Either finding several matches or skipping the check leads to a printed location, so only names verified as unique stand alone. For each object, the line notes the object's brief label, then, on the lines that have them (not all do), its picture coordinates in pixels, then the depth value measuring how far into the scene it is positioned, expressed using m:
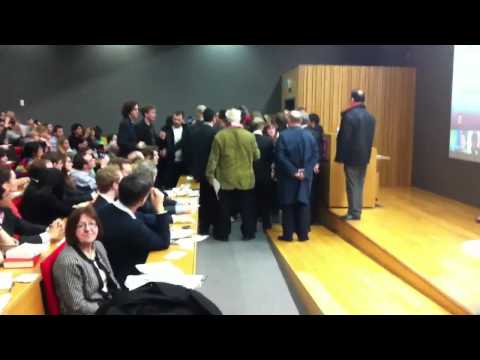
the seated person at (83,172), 5.07
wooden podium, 6.72
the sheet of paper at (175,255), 3.18
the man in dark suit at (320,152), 6.76
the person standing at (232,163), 5.96
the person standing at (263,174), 6.41
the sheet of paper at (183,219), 4.16
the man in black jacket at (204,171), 6.35
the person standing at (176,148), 7.24
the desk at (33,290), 2.27
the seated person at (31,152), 5.83
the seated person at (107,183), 3.39
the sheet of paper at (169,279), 2.54
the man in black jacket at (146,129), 6.53
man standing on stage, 5.95
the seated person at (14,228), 3.19
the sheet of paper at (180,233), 3.63
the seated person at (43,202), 4.23
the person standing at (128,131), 6.09
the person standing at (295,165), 5.81
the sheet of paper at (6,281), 2.42
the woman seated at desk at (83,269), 2.39
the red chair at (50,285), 2.42
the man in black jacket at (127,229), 2.90
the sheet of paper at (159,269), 2.81
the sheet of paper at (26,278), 2.52
